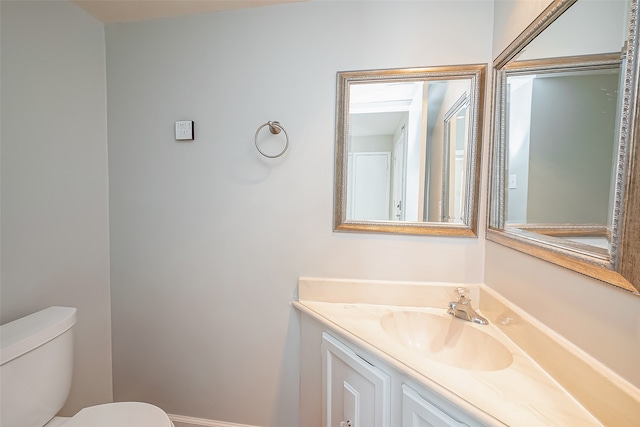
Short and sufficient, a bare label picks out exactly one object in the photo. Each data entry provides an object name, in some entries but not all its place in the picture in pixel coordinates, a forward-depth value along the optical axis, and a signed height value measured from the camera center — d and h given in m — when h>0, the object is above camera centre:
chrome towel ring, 1.27 +0.33
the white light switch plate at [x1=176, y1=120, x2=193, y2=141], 1.39 +0.36
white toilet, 0.88 -0.69
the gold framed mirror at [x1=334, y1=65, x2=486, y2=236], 1.17 +0.23
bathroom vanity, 0.62 -0.51
